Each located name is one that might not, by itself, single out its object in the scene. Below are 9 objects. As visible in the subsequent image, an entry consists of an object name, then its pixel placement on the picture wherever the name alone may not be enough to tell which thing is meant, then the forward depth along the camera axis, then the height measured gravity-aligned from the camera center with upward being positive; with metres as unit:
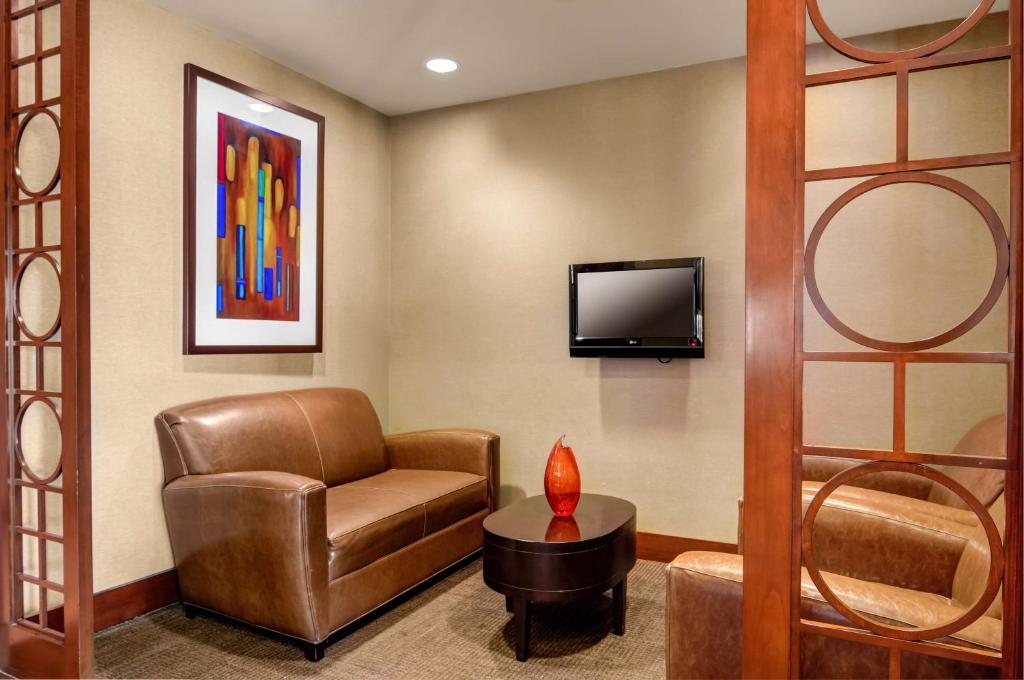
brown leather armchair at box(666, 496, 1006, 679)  1.25 -0.59
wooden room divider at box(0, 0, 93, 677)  2.02 -0.05
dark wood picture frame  2.99 +0.59
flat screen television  3.41 +0.13
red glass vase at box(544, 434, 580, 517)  2.67 -0.62
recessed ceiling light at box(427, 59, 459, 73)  3.51 +1.46
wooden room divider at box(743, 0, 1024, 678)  1.21 -0.03
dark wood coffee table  2.40 -0.87
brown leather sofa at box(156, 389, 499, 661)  2.41 -0.78
